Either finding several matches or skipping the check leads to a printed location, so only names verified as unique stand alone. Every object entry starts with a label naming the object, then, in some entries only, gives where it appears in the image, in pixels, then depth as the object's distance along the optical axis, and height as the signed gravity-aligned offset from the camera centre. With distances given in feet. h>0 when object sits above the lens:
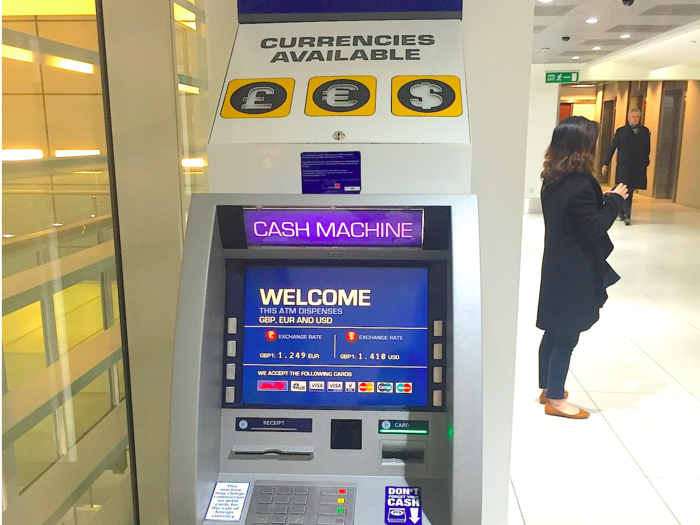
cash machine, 4.15 -1.47
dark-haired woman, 10.17 -1.18
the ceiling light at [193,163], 6.23 -0.04
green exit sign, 38.60 +5.02
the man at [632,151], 32.01 +0.43
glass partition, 4.66 -1.05
